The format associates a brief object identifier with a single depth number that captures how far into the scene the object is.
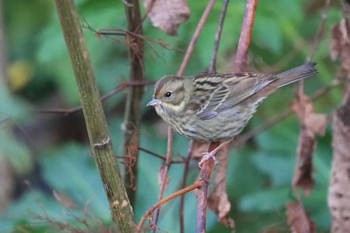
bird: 7.69
